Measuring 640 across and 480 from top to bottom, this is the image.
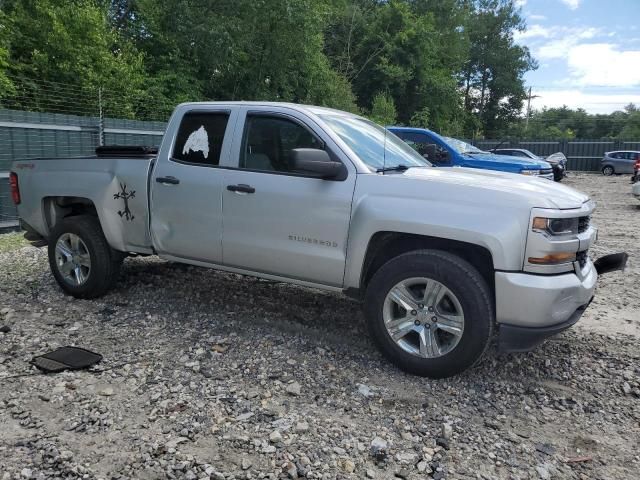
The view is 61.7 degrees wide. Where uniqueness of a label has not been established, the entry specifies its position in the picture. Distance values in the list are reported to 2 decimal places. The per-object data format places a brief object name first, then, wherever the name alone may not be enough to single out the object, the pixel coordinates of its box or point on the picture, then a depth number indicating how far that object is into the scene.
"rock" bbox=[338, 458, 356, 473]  2.79
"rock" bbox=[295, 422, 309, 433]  3.12
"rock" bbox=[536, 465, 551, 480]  2.78
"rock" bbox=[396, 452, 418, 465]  2.88
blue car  11.05
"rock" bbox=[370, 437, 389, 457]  2.95
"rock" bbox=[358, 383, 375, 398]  3.57
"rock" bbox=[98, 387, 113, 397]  3.52
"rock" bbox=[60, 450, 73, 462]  2.80
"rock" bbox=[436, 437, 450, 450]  3.03
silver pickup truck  3.47
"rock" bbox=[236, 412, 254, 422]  3.24
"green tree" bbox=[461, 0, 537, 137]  53.84
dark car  22.98
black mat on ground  3.87
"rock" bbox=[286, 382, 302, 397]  3.58
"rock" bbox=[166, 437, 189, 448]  2.94
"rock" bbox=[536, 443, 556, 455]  3.00
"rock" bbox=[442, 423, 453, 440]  3.13
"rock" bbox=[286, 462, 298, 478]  2.72
